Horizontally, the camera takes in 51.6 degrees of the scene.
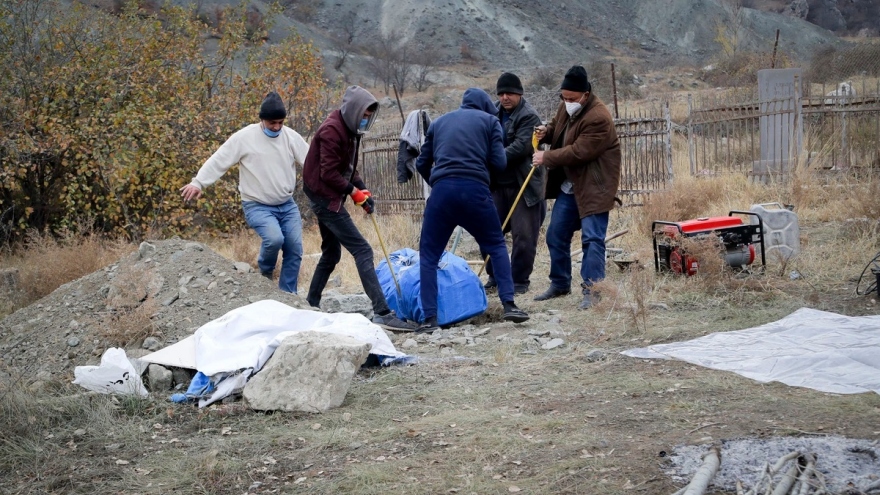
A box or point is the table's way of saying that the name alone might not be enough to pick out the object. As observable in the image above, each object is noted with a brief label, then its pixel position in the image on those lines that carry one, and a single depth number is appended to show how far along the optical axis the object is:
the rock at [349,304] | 7.39
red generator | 7.55
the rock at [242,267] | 7.25
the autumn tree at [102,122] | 11.33
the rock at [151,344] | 6.14
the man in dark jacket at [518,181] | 7.64
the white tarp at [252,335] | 5.23
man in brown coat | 6.94
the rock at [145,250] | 7.43
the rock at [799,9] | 54.12
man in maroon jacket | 6.70
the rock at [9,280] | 9.02
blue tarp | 6.84
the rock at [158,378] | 5.36
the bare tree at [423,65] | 42.31
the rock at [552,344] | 5.89
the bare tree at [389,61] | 41.88
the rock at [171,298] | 6.70
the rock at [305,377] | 4.79
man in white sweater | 7.30
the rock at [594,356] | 5.47
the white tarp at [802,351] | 4.66
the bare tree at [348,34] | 47.67
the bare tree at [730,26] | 41.62
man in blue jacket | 6.50
